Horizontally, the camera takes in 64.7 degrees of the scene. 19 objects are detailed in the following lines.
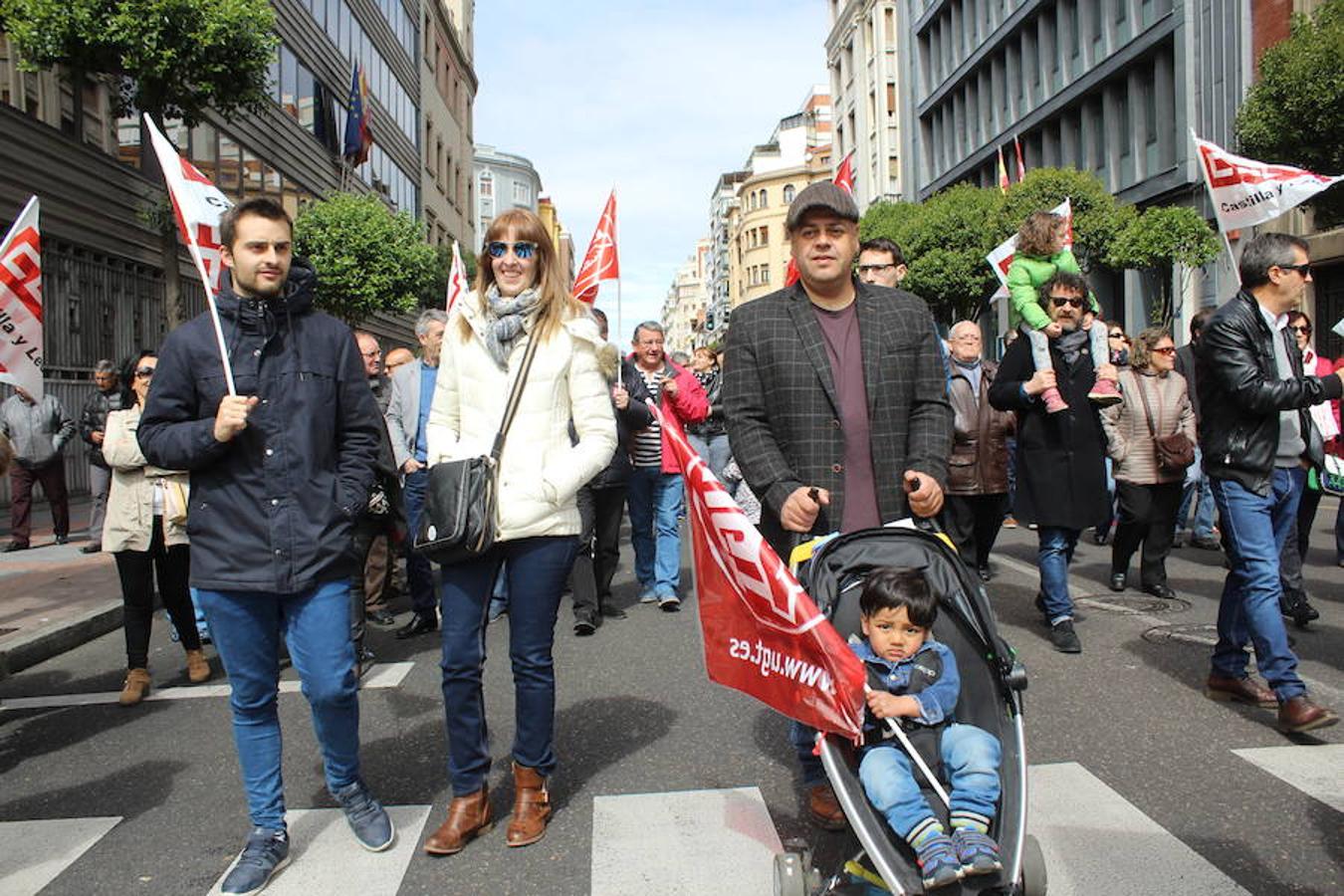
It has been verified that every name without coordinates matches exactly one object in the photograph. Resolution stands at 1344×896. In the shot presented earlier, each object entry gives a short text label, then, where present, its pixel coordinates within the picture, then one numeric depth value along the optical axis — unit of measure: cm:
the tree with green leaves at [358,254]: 2248
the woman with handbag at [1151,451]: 769
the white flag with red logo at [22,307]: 627
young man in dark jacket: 334
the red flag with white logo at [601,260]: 1146
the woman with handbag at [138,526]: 563
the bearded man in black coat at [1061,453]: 591
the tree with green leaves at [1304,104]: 1659
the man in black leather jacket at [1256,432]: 453
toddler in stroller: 252
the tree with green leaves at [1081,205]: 2605
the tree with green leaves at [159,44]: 1390
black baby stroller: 256
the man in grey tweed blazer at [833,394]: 345
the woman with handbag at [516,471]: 351
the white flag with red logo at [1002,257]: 1132
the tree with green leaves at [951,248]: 3338
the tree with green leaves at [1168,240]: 2272
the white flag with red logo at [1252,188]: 724
